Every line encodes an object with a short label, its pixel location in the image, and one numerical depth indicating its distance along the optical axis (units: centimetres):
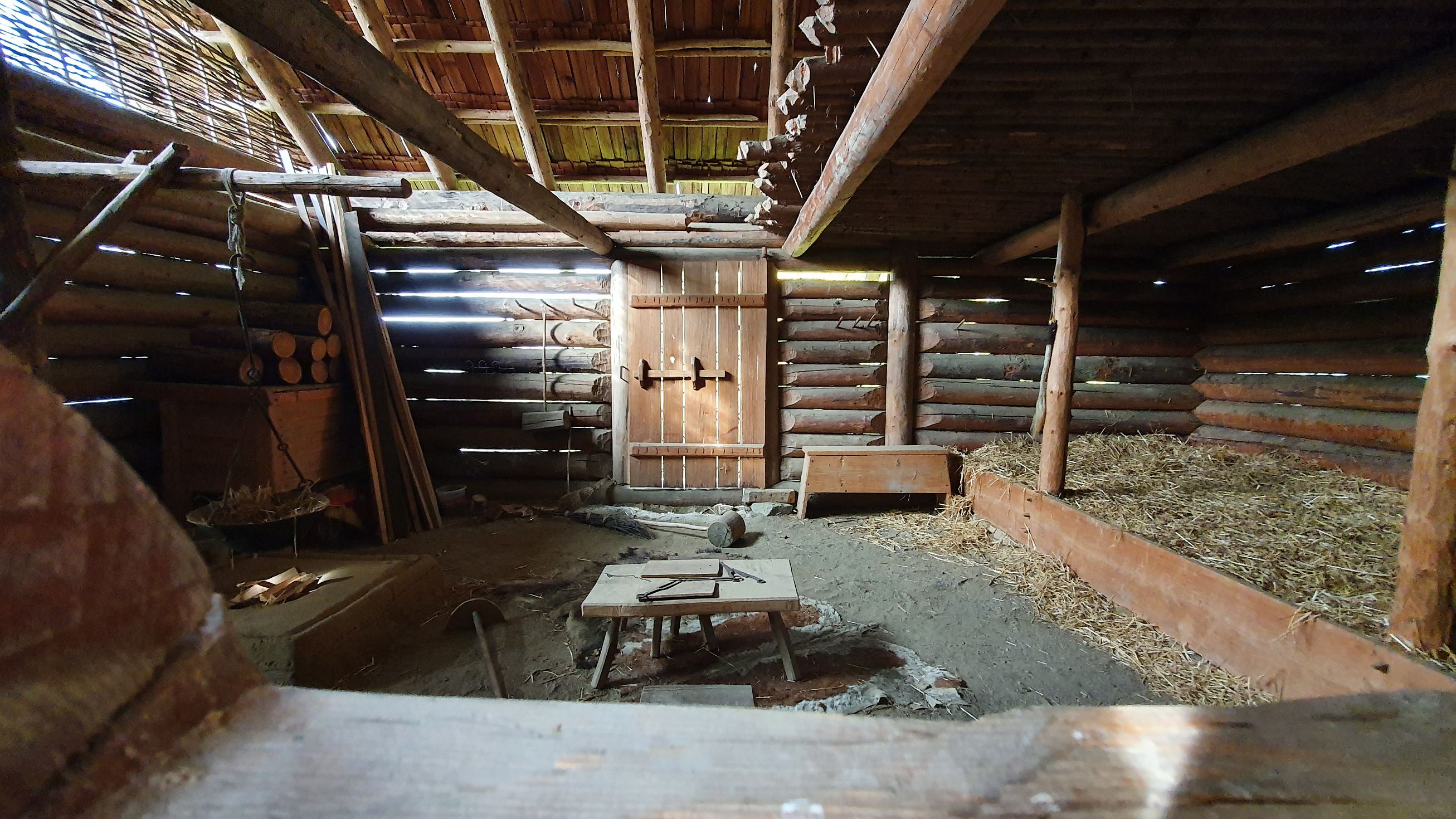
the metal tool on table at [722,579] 319
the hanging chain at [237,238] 324
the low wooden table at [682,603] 313
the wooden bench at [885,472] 607
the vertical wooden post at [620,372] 680
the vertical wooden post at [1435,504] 211
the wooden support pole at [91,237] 282
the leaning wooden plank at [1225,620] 234
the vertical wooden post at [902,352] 678
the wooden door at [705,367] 678
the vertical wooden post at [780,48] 558
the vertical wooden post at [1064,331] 453
